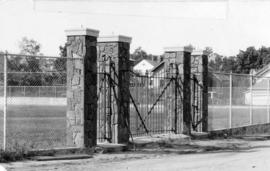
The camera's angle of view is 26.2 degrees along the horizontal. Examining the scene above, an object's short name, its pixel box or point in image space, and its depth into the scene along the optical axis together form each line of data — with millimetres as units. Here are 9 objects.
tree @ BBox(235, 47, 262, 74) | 103812
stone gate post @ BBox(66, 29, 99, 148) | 14328
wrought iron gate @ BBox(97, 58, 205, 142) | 15625
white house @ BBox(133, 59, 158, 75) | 112919
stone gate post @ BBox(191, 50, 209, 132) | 20031
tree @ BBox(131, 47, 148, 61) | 142250
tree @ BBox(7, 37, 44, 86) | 23347
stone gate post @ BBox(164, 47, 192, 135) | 18828
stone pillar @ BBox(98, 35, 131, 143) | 15531
